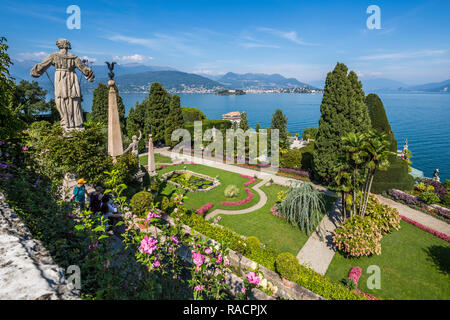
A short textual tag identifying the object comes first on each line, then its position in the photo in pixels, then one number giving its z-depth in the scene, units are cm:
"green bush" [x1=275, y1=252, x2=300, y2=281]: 909
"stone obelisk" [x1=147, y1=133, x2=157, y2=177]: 1954
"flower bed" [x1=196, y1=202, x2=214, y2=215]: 1645
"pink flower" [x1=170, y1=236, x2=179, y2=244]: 525
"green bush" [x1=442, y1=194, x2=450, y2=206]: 1718
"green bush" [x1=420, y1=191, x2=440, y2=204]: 1706
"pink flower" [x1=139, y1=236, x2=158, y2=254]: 427
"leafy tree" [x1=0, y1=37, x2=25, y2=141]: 819
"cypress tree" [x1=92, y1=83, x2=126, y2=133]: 3269
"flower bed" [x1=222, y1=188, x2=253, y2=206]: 1814
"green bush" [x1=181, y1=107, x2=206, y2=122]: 5341
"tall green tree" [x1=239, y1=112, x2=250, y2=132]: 4009
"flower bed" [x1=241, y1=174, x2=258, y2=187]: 2241
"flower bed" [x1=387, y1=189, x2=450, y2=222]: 1606
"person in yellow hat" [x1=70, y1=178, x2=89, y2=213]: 808
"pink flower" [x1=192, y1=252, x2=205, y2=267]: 448
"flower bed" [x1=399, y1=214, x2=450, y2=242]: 1369
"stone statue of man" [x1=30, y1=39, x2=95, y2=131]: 962
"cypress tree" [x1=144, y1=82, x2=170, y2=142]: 3419
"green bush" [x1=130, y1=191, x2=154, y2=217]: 1110
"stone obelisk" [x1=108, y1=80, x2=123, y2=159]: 1191
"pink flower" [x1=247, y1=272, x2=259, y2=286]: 498
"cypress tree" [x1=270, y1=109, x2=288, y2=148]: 3781
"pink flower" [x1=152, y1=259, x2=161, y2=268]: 417
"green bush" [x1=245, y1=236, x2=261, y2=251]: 1091
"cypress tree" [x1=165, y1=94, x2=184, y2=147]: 3438
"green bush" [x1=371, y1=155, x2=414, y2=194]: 1916
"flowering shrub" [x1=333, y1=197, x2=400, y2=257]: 1156
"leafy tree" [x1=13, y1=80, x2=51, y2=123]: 2855
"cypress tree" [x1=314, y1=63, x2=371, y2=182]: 1881
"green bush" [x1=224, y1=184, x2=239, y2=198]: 1922
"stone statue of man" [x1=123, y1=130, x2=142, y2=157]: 1403
